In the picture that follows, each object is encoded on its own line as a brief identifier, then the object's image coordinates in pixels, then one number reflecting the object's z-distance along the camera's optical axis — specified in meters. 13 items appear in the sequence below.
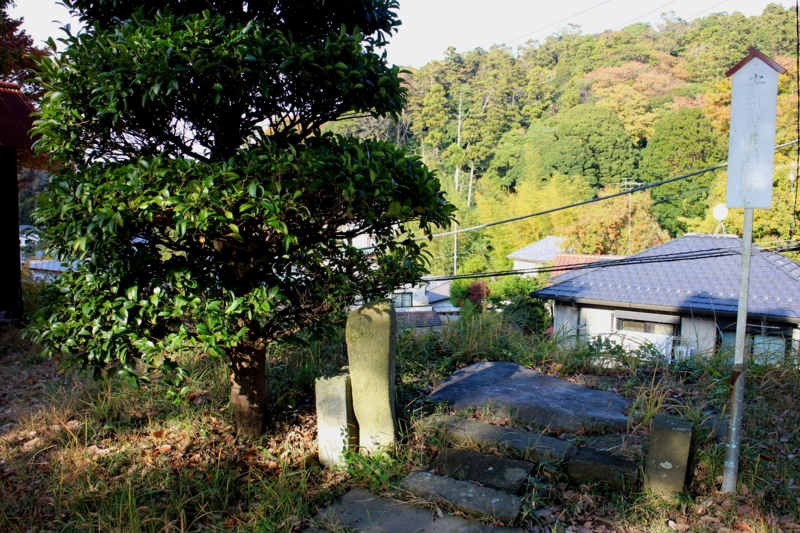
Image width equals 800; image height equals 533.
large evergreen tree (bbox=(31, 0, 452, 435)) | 2.89
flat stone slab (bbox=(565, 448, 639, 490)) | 3.18
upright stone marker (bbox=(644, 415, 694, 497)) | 3.07
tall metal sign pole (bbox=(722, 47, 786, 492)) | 2.97
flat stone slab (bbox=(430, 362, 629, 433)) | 3.90
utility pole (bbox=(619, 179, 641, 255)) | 33.14
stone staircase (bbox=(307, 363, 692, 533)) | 2.93
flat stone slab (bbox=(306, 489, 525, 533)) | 2.85
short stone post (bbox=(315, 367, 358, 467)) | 3.63
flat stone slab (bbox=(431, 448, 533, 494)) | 3.16
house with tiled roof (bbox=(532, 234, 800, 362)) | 12.27
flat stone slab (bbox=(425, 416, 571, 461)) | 3.48
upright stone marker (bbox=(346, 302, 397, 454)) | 3.56
